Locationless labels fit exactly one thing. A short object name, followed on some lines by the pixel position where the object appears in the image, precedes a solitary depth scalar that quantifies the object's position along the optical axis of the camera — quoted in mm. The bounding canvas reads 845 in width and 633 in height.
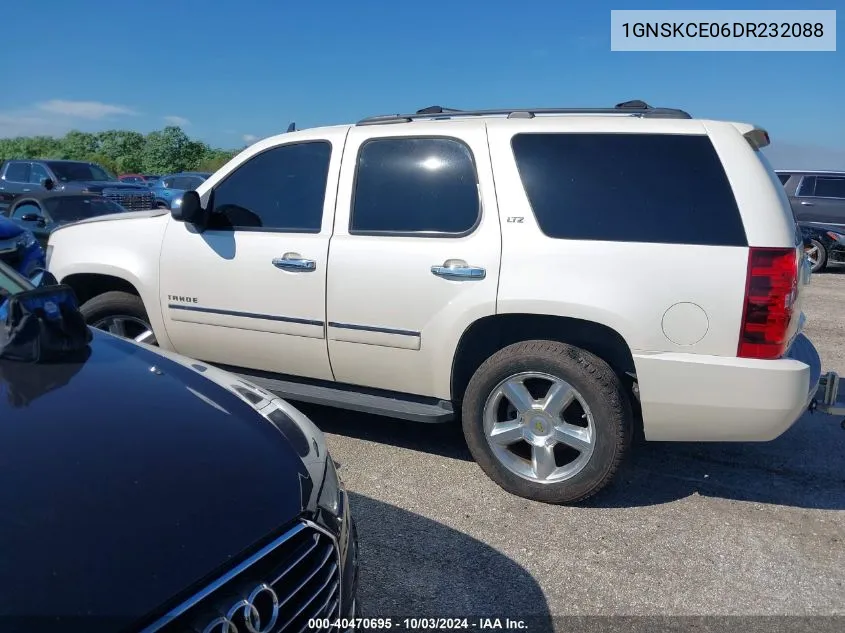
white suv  3223
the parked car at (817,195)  14453
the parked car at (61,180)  14836
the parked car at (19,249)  6570
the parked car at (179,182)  22183
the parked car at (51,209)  9516
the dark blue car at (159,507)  1435
